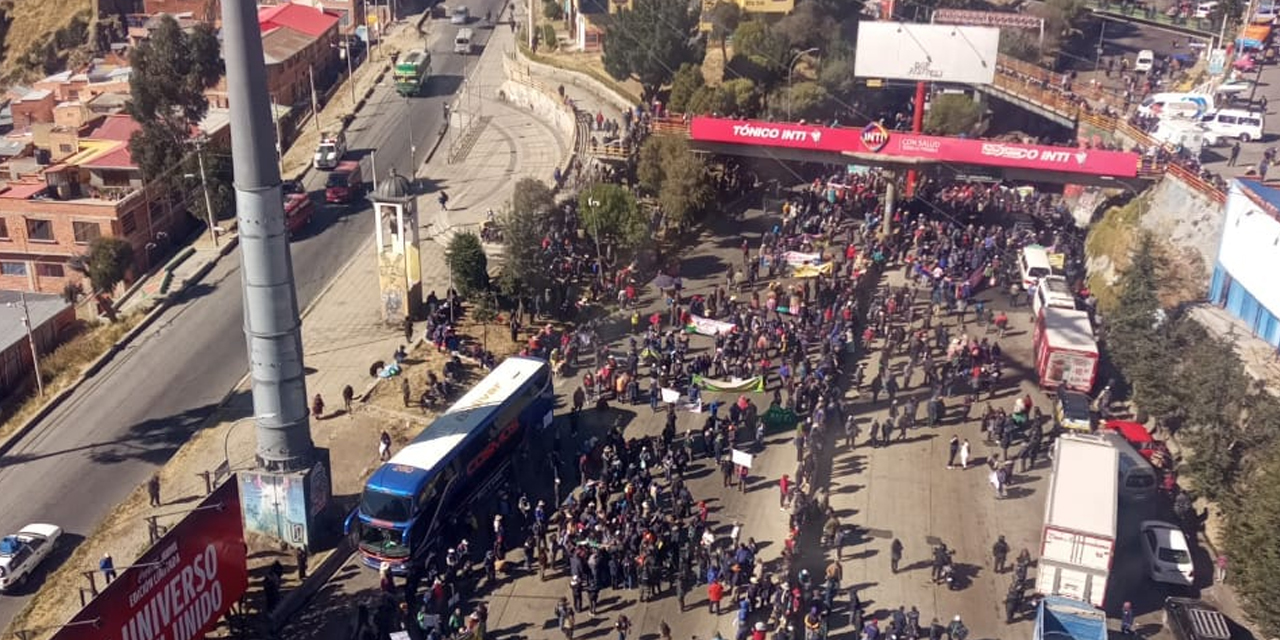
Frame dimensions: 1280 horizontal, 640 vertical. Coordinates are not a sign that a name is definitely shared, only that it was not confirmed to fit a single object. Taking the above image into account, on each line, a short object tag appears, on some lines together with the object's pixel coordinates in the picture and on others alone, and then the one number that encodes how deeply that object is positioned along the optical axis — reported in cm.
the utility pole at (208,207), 5103
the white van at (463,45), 8281
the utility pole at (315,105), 6906
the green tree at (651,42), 6450
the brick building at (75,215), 5188
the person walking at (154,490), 3244
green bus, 7269
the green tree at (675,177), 5159
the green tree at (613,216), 4788
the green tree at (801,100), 6525
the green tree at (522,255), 4238
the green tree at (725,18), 7638
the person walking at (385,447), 3425
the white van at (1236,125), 6062
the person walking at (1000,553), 2969
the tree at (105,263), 4816
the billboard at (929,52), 5591
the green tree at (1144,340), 3661
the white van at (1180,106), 6406
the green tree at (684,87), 6166
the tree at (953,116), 6644
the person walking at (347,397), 3750
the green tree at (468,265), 4250
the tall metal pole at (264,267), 2670
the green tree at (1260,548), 2631
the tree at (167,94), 5284
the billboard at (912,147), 5144
